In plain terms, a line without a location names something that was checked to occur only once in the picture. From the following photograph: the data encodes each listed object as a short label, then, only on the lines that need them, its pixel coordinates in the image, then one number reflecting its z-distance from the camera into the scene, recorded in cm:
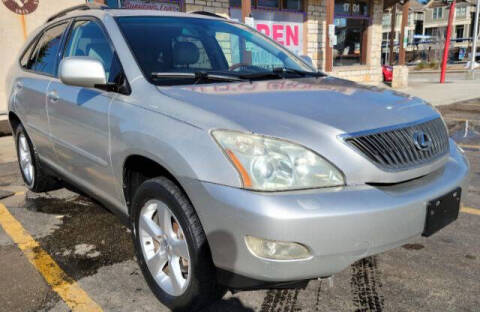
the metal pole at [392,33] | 1944
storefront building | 829
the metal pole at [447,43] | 1653
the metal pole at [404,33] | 1639
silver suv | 183
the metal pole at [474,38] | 2432
